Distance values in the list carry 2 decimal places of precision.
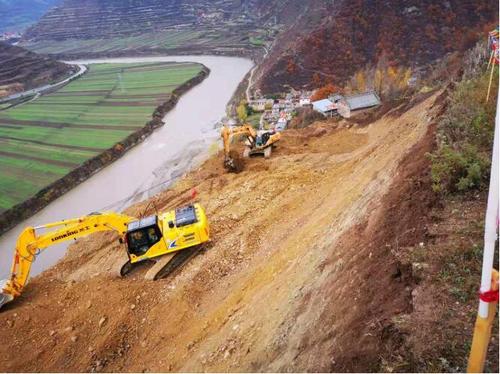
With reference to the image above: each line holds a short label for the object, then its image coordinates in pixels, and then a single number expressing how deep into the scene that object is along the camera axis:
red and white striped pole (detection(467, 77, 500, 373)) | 3.46
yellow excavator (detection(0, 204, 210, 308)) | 14.10
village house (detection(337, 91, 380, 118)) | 33.19
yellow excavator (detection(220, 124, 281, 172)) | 22.94
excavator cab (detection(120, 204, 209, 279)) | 14.16
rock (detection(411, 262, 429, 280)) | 7.16
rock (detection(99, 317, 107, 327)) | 12.57
